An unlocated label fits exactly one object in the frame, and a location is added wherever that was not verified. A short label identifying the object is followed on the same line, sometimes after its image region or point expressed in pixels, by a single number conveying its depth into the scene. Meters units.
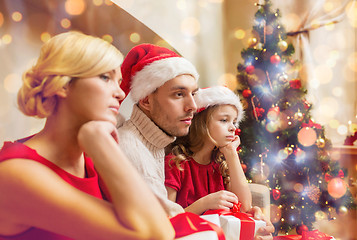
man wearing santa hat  0.85
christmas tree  1.71
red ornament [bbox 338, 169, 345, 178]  1.87
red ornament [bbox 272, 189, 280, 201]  1.64
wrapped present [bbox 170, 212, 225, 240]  0.62
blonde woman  0.46
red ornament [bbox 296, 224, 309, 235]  1.77
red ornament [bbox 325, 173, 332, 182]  1.79
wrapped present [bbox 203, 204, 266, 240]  0.80
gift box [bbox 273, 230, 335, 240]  1.65
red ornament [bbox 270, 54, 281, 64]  1.69
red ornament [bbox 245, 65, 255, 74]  1.75
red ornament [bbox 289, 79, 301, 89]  1.77
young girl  1.00
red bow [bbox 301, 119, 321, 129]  1.74
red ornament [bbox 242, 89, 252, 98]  1.74
